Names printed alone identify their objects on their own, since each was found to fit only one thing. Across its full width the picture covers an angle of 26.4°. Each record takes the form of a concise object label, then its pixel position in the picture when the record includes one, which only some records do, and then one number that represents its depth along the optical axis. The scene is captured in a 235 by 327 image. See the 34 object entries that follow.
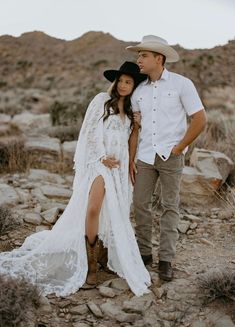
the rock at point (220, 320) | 3.70
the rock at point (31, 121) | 13.30
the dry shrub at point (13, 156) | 7.98
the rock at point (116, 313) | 3.79
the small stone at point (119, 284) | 4.25
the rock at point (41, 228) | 5.48
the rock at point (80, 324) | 3.69
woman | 4.27
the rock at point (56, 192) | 6.68
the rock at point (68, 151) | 8.30
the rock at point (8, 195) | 6.26
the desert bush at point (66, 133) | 9.89
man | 4.20
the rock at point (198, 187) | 6.77
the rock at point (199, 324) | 3.72
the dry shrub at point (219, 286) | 3.96
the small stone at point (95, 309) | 3.84
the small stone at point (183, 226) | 5.85
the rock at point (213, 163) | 6.96
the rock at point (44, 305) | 3.80
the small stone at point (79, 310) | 3.86
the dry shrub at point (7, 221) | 5.29
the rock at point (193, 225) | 5.98
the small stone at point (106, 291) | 4.11
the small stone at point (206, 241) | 5.52
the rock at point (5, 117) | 15.89
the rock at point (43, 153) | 8.23
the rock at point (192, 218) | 6.20
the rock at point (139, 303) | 3.91
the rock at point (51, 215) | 5.78
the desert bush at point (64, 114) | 12.30
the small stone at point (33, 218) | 5.70
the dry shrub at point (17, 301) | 3.29
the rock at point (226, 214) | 6.27
